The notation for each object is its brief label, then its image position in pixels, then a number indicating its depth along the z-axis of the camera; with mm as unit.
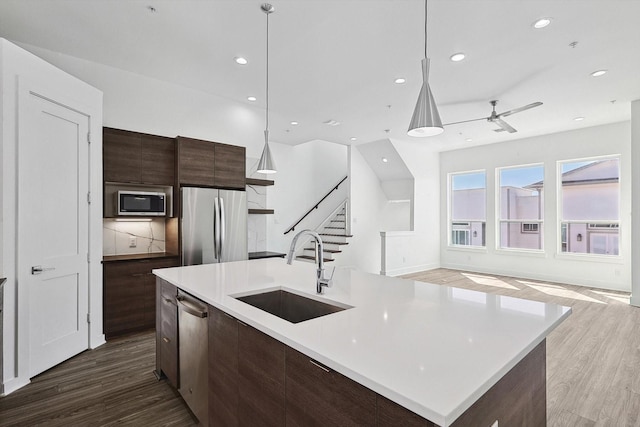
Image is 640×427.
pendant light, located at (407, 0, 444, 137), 1656
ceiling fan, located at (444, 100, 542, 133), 4625
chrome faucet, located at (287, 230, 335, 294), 1886
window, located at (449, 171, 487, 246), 7922
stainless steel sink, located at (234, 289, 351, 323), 1877
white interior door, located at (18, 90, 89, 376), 2730
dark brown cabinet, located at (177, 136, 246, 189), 4152
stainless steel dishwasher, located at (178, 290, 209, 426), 1906
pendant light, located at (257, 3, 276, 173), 2900
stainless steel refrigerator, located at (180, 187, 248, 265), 4059
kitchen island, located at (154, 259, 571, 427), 887
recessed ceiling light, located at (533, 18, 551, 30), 2742
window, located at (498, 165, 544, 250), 7020
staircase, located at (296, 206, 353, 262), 6812
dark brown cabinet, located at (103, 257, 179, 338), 3555
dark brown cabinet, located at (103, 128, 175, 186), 3721
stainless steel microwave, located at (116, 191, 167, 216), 3781
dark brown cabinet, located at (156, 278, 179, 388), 2320
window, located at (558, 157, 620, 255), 6082
